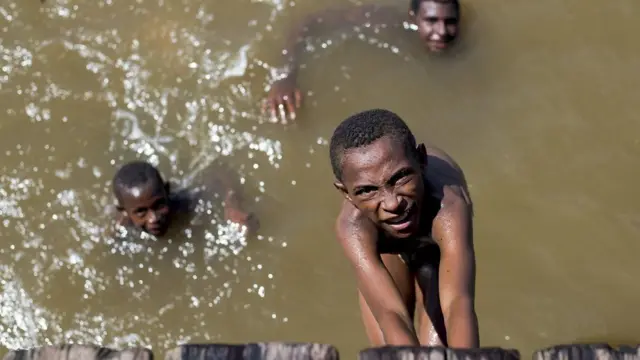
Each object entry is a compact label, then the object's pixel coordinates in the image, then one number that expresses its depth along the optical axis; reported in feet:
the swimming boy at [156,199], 13.62
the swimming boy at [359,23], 15.07
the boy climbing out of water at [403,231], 7.37
